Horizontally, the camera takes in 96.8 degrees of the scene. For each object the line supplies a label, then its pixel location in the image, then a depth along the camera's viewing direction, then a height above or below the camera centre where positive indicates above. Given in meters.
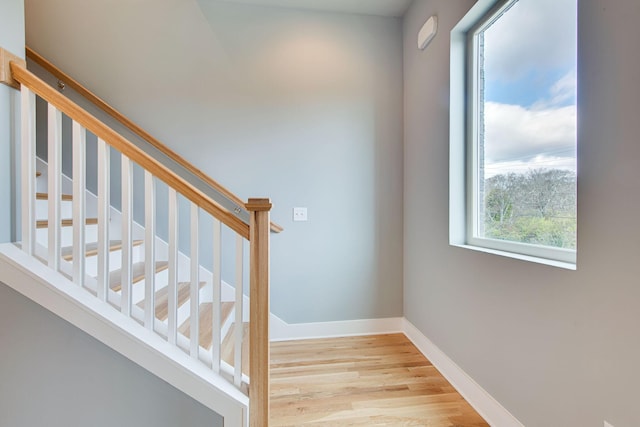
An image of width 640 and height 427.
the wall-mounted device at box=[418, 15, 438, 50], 1.98 +1.29
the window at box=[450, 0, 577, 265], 1.22 +0.44
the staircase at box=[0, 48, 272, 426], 1.21 -0.28
